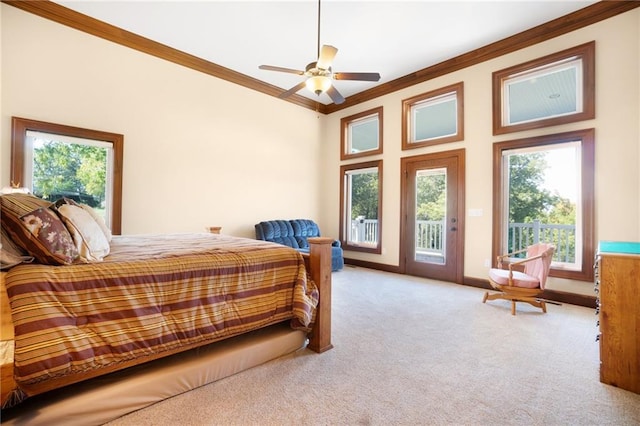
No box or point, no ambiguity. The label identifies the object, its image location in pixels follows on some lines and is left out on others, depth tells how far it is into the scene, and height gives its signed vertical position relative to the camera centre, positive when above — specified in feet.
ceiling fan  9.32 +4.76
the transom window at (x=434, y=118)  15.02 +5.53
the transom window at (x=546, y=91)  11.31 +5.45
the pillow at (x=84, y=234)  4.90 -0.36
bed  4.02 -1.61
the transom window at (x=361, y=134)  18.71 +5.59
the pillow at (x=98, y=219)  6.93 -0.12
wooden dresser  5.82 -2.06
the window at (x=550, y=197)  11.26 +0.87
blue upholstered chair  16.66 -1.09
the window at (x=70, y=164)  10.62 +2.00
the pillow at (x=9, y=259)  4.15 -0.67
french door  14.92 +0.03
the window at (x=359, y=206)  19.12 +0.66
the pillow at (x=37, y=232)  4.35 -0.28
